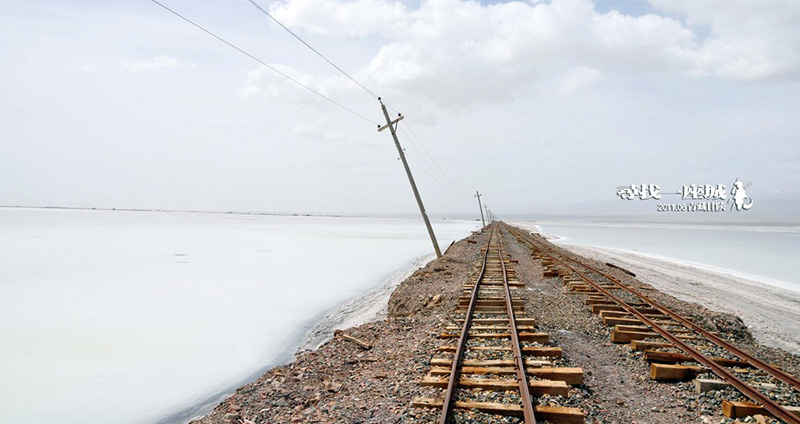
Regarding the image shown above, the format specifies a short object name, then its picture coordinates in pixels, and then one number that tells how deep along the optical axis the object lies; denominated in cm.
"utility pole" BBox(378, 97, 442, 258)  2525
